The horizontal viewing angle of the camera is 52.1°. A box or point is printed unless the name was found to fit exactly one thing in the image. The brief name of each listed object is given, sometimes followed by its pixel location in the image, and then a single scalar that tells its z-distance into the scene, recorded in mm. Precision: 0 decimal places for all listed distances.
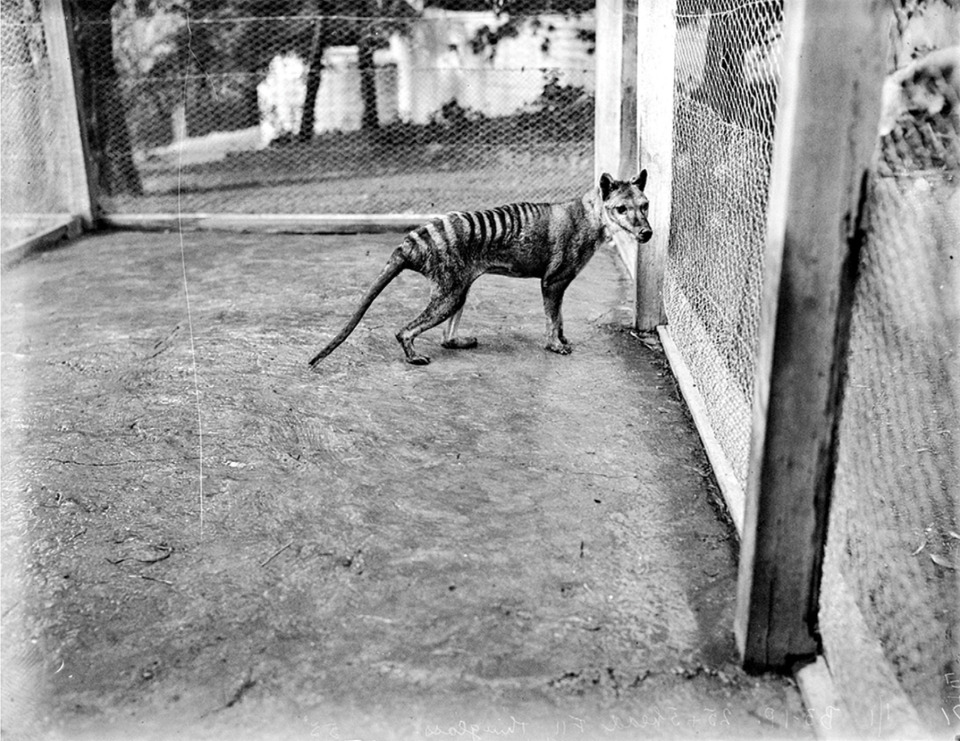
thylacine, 4273
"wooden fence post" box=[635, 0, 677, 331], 4422
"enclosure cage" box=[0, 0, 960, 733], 2418
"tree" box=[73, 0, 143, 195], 8000
